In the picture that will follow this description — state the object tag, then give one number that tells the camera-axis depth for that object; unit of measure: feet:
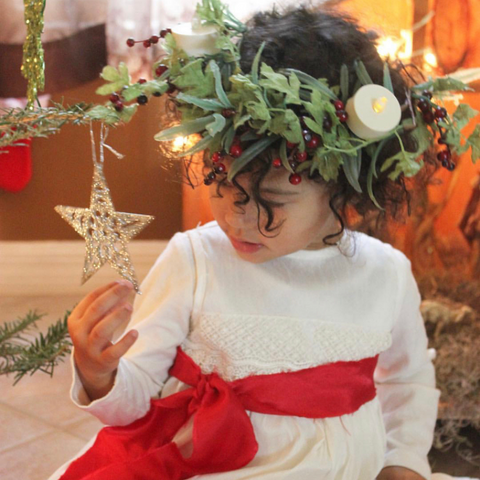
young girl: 2.25
